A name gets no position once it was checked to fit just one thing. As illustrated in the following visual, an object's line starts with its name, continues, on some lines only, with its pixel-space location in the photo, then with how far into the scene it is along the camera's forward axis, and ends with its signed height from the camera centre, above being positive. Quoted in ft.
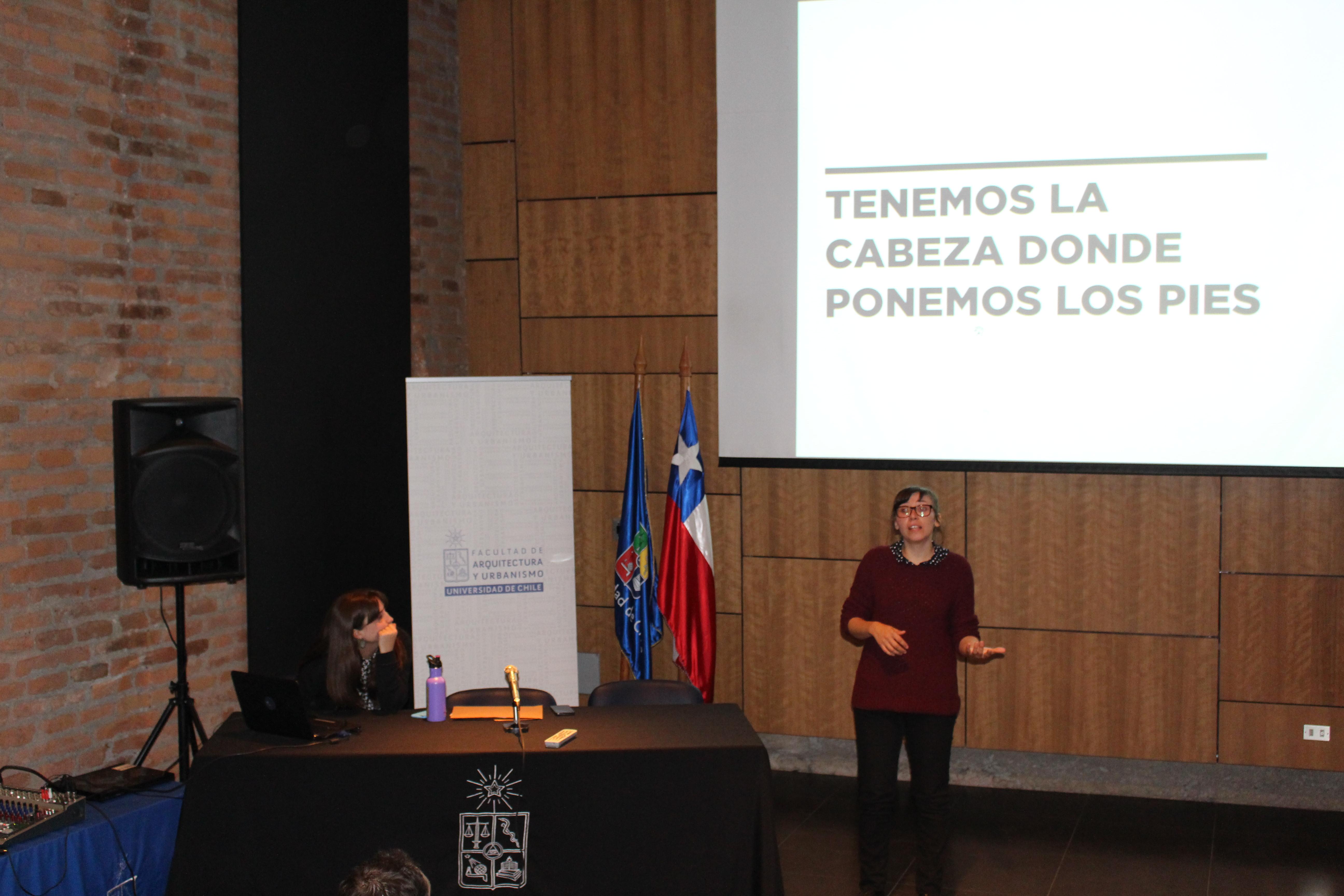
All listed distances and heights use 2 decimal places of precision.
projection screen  15.93 +2.36
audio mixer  11.21 -4.00
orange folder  12.91 -3.45
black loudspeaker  13.06 -1.01
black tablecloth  11.48 -4.10
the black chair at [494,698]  14.05 -3.59
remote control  11.84 -3.44
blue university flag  18.39 -2.74
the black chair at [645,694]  14.30 -3.58
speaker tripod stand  13.69 -3.65
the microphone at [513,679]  12.14 -2.91
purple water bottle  12.64 -3.19
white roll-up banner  17.17 -1.90
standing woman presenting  13.19 -3.03
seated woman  13.39 -3.00
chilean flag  18.20 -2.62
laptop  11.92 -3.18
